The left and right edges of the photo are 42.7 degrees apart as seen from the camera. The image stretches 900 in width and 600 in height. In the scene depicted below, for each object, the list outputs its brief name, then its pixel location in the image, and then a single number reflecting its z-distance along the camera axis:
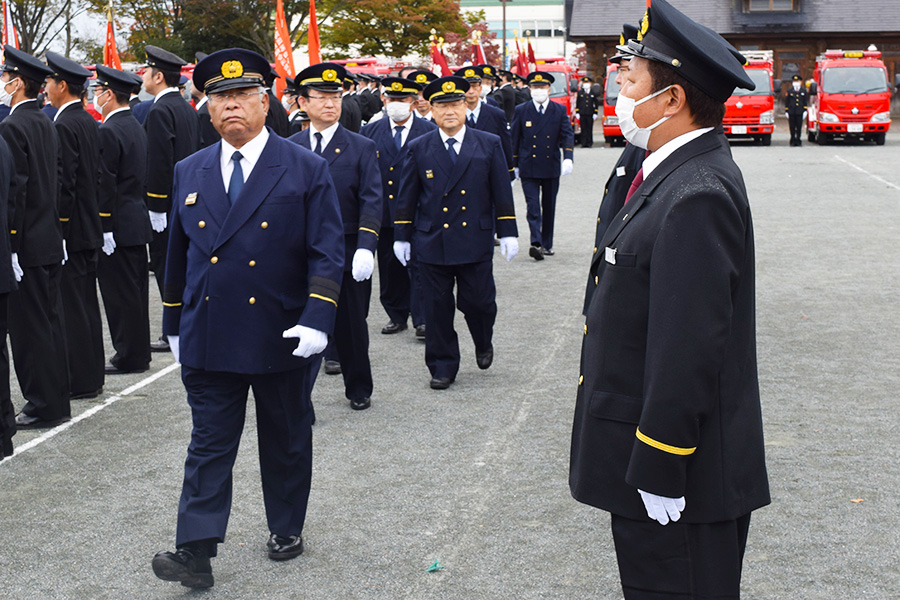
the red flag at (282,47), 15.24
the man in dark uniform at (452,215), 7.71
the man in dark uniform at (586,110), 33.41
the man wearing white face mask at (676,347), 2.63
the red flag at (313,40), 15.43
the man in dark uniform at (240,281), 4.41
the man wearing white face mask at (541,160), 13.20
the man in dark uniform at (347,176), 7.05
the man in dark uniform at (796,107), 31.56
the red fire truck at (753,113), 31.53
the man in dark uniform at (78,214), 7.37
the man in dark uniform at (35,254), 6.62
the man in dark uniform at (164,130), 8.71
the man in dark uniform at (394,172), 9.71
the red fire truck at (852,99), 30.75
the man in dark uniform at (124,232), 8.17
